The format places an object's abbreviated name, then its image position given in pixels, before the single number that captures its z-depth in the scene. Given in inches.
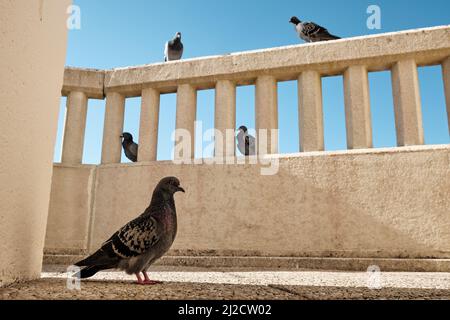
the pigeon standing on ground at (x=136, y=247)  87.3
